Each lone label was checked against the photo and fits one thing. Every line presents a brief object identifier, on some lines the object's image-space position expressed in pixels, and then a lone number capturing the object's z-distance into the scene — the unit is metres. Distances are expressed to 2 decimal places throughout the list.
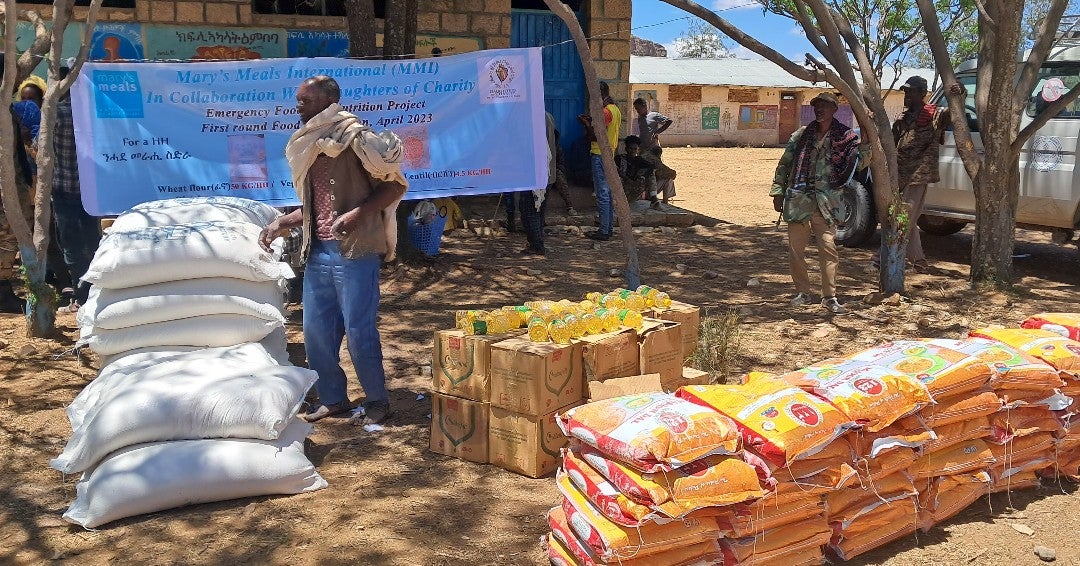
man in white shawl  4.39
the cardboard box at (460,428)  4.16
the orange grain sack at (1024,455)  3.87
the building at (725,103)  31.64
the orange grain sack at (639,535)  2.90
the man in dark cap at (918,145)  8.48
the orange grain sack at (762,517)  3.05
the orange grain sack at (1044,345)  4.00
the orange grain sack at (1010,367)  3.77
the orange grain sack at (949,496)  3.62
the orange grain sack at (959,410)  3.54
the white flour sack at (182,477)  3.48
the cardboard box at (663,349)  4.21
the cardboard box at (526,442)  3.97
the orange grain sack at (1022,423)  3.81
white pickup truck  8.30
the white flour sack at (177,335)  4.53
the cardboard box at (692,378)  4.53
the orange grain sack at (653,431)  2.91
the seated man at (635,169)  11.79
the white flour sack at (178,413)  3.62
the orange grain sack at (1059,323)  4.41
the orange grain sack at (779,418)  3.09
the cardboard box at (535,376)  3.86
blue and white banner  6.77
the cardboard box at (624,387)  3.78
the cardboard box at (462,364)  4.08
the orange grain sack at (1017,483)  3.92
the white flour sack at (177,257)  4.54
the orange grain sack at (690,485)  2.88
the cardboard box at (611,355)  3.99
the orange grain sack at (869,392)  3.31
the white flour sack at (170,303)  4.50
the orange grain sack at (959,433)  3.58
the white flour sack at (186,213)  4.89
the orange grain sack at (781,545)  3.09
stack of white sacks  3.59
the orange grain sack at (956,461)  3.58
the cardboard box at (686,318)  4.60
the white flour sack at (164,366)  3.95
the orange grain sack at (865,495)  3.34
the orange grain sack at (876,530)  3.38
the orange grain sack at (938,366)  3.56
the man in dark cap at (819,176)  6.73
